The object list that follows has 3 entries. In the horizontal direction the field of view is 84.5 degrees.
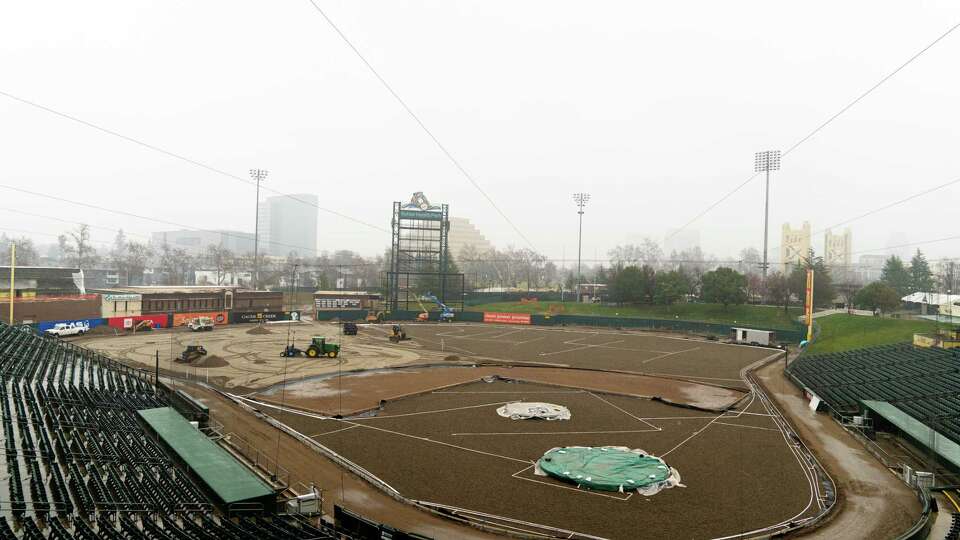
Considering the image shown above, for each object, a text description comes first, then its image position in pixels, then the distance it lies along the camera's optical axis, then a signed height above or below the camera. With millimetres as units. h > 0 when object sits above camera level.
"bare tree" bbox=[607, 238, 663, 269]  180000 +10804
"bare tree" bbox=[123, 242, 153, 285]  132062 +2028
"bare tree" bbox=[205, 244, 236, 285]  134838 +3498
